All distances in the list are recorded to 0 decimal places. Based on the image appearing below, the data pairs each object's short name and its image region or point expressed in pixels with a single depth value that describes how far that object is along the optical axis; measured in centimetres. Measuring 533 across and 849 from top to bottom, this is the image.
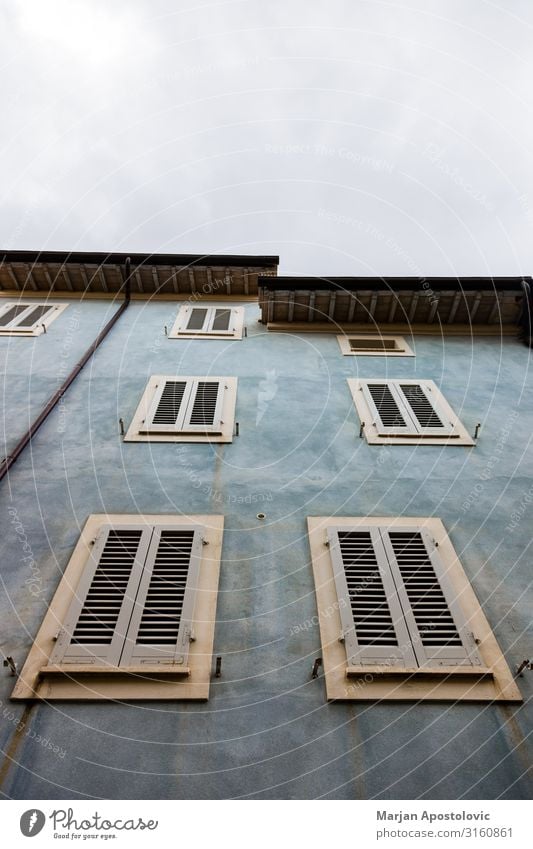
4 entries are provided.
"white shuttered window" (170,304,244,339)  1345
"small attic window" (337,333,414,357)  1266
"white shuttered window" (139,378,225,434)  965
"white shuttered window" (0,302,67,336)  1337
